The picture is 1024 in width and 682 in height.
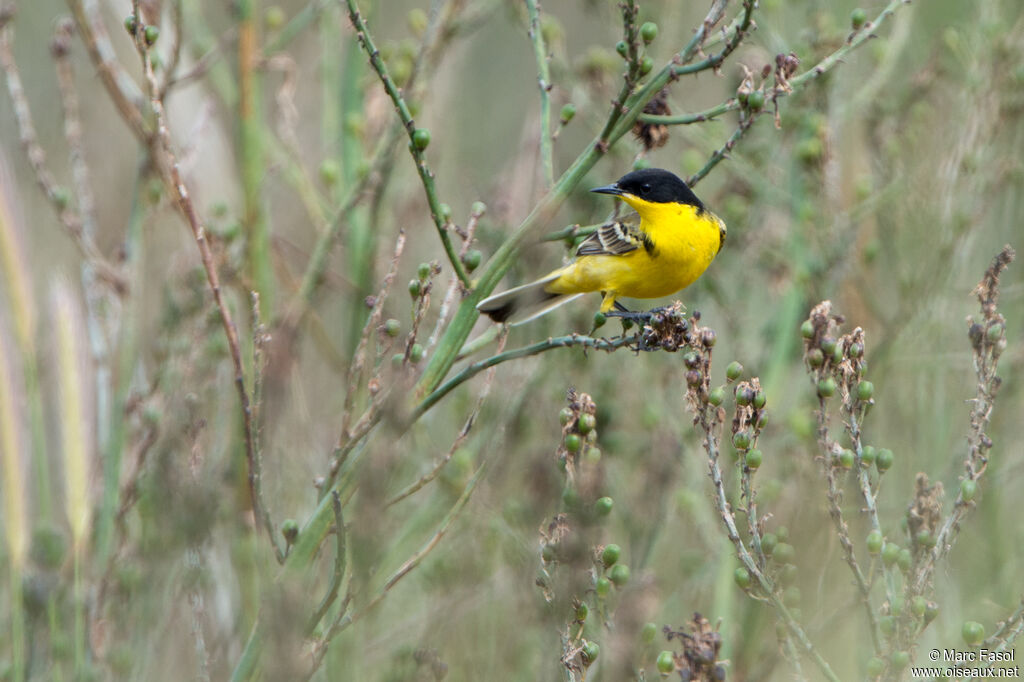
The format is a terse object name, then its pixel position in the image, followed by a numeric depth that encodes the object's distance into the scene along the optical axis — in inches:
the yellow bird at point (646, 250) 307.4
